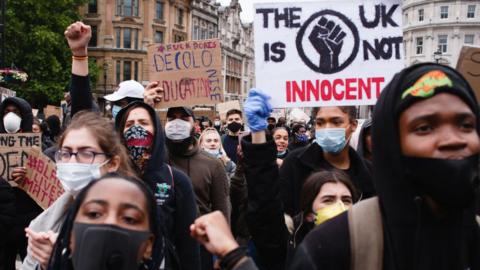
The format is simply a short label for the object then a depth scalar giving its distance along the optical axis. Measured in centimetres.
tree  3869
